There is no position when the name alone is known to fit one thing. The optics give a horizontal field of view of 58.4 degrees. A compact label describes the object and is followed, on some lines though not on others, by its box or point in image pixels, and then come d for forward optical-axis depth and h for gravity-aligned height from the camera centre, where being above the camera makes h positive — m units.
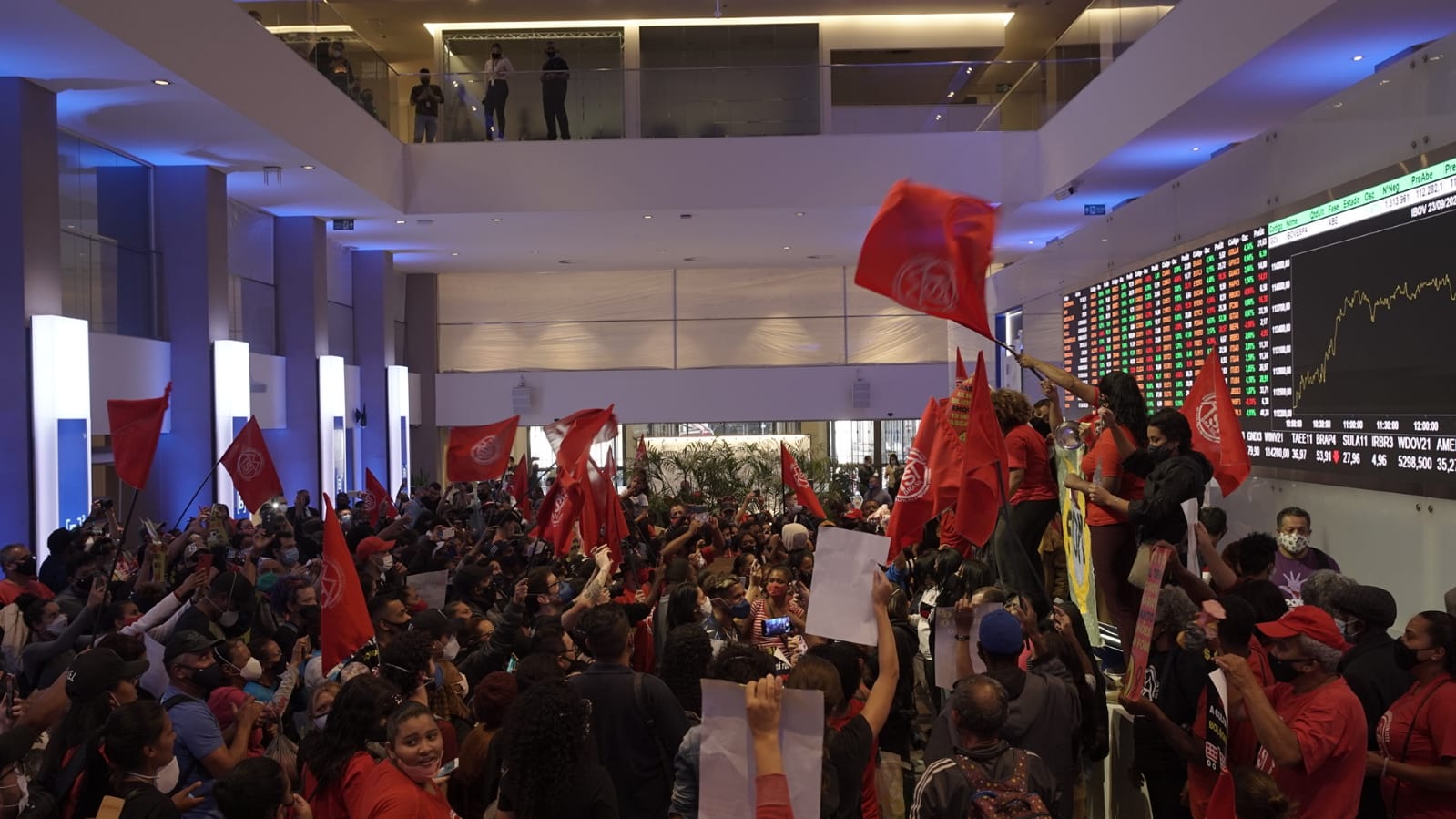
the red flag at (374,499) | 14.85 -1.22
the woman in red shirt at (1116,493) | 5.82 -0.48
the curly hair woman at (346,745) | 4.00 -1.11
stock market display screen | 7.05 +0.35
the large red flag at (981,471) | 5.84 -0.38
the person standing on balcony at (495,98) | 18.80 +4.28
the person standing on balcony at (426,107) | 18.94 +4.19
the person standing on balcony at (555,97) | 18.77 +4.26
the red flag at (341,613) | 5.91 -1.00
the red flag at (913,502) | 6.39 -0.56
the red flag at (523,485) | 14.05 -1.02
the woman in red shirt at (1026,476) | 6.77 -0.46
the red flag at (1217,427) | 7.38 -0.24
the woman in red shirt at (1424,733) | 4.09 -1.12
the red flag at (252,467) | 10.97 -0.61
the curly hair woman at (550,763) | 3.60 -1.03
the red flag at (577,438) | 10.01 -0.38
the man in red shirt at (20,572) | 8.55 -1.22
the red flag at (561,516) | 9.73 -0.92
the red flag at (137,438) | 9.53 -0.30
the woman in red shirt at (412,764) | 3.73 -1.10
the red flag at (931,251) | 5.68 +0.61
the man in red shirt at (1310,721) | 3.96 -1.03
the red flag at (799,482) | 12.75 -0.96
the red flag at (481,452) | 12.98 -0.59
